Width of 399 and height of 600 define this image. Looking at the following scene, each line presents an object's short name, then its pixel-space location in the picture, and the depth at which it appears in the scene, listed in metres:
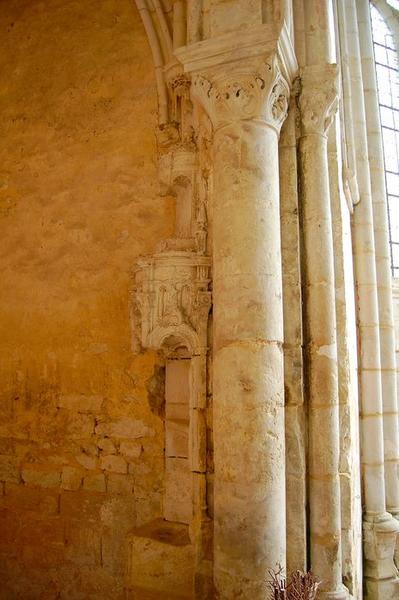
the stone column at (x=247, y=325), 2.71
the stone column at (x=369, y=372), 4.65
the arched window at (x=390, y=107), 6.40
